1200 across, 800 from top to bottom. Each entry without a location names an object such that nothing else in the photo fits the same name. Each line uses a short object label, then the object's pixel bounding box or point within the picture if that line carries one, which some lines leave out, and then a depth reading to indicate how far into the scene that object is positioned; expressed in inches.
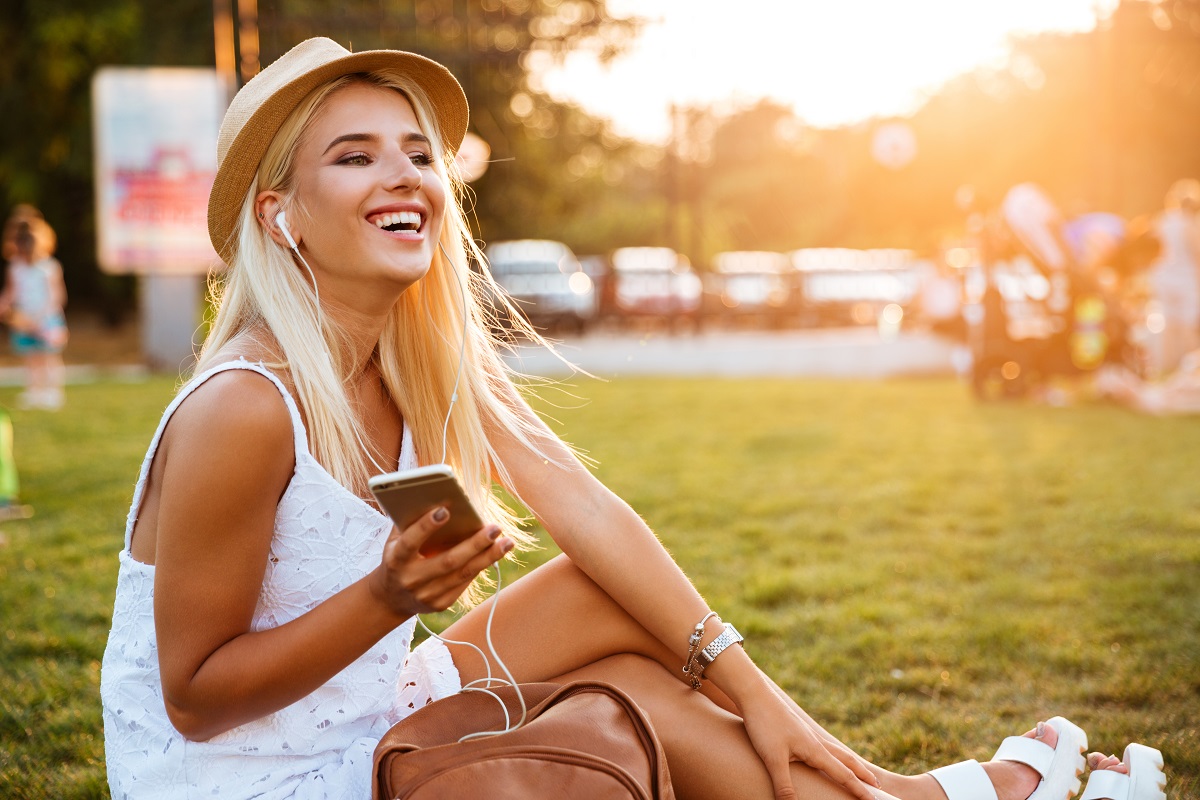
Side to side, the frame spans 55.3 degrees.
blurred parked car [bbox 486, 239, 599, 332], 952.9
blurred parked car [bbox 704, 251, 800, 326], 1102.4
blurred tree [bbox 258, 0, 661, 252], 397.1
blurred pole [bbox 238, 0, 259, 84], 326.3
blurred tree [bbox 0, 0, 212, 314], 802.8
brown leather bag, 61.1
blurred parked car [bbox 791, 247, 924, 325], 1119.0
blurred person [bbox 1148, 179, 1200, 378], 462.6
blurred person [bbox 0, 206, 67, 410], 438.9
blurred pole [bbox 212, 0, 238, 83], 434.3
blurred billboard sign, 573.6
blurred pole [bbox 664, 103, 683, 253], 666.2
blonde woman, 63.1
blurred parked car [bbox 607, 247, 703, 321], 1021.2
